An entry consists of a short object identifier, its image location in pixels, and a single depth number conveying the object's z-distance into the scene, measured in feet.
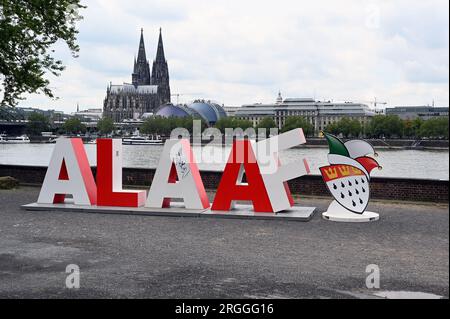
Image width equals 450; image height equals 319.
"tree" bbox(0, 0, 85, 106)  63.62
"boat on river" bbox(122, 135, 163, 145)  314.55
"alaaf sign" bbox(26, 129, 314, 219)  46.73
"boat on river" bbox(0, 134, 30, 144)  316.79
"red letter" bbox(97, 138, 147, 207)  50.11
